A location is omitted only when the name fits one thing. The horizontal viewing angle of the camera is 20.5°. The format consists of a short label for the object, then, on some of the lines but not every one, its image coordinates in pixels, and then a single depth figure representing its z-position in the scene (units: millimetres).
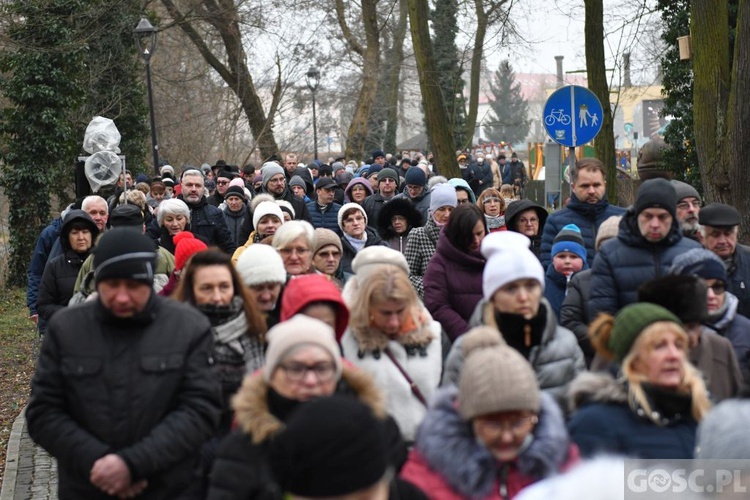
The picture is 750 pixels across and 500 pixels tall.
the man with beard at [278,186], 25332
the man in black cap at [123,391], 8729
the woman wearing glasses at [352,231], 18477
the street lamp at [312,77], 61781
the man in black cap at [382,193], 26254
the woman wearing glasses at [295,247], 13963
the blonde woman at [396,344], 9837
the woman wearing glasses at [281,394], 7607
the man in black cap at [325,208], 25534
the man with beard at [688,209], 14371
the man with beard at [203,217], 22597
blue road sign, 23222
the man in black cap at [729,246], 13583
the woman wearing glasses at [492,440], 7226
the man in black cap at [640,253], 12257
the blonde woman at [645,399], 7736
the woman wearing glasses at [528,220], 17852
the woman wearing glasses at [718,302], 11360
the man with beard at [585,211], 15812
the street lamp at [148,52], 44024
